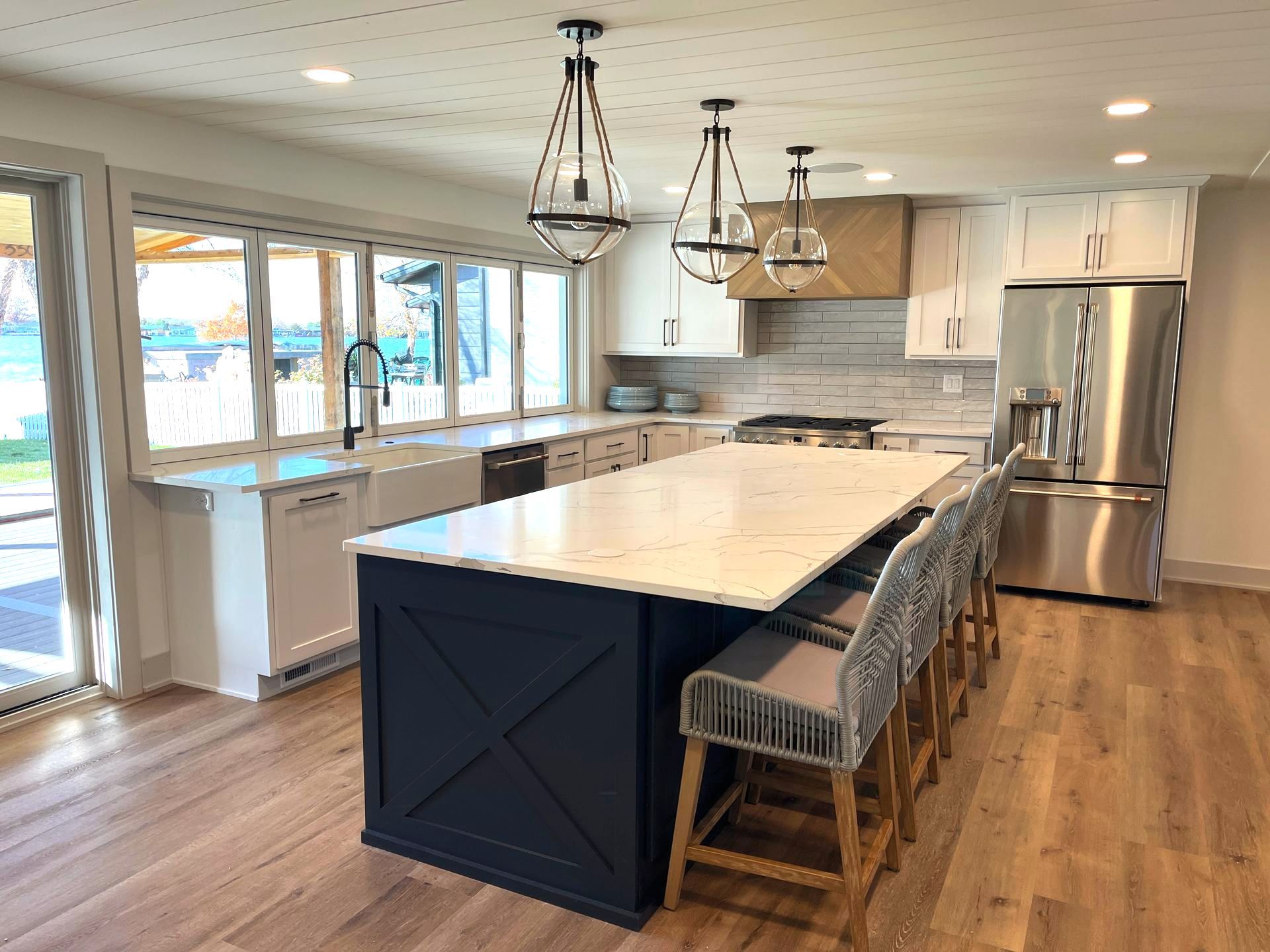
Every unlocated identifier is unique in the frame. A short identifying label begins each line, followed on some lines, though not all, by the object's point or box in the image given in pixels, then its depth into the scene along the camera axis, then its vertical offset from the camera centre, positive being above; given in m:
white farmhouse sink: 3.91 -0.61
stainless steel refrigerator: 4.75 -0.41
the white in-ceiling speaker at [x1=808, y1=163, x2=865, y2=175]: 4.37 +0.85
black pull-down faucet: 4.28 -0.25
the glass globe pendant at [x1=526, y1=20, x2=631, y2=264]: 2.28 +0.35
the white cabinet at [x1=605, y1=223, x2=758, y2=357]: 6.05 +0.24
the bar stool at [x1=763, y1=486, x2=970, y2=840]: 2.37 -0.75
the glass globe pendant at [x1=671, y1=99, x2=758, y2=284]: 3.07 +0.36
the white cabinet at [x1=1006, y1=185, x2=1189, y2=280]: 4.70 +0.59
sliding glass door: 3.27 -0.47
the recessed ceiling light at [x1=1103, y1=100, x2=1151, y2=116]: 3.21 +0.84
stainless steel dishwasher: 4.61 -0.65
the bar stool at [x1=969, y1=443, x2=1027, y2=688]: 3.47 -0.78
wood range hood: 5.27 +0.59
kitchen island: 2.18 -0.82
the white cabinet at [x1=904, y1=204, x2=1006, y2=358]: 5.28 +0.38
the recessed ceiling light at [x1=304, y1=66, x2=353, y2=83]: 2.92 +0.84
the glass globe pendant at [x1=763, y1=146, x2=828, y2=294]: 3.63 +0.35
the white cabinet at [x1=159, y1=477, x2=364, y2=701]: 3.48 -0.93
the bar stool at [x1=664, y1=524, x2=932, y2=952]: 2.01 -0.82
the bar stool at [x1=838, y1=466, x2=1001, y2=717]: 2.85 -0.71
